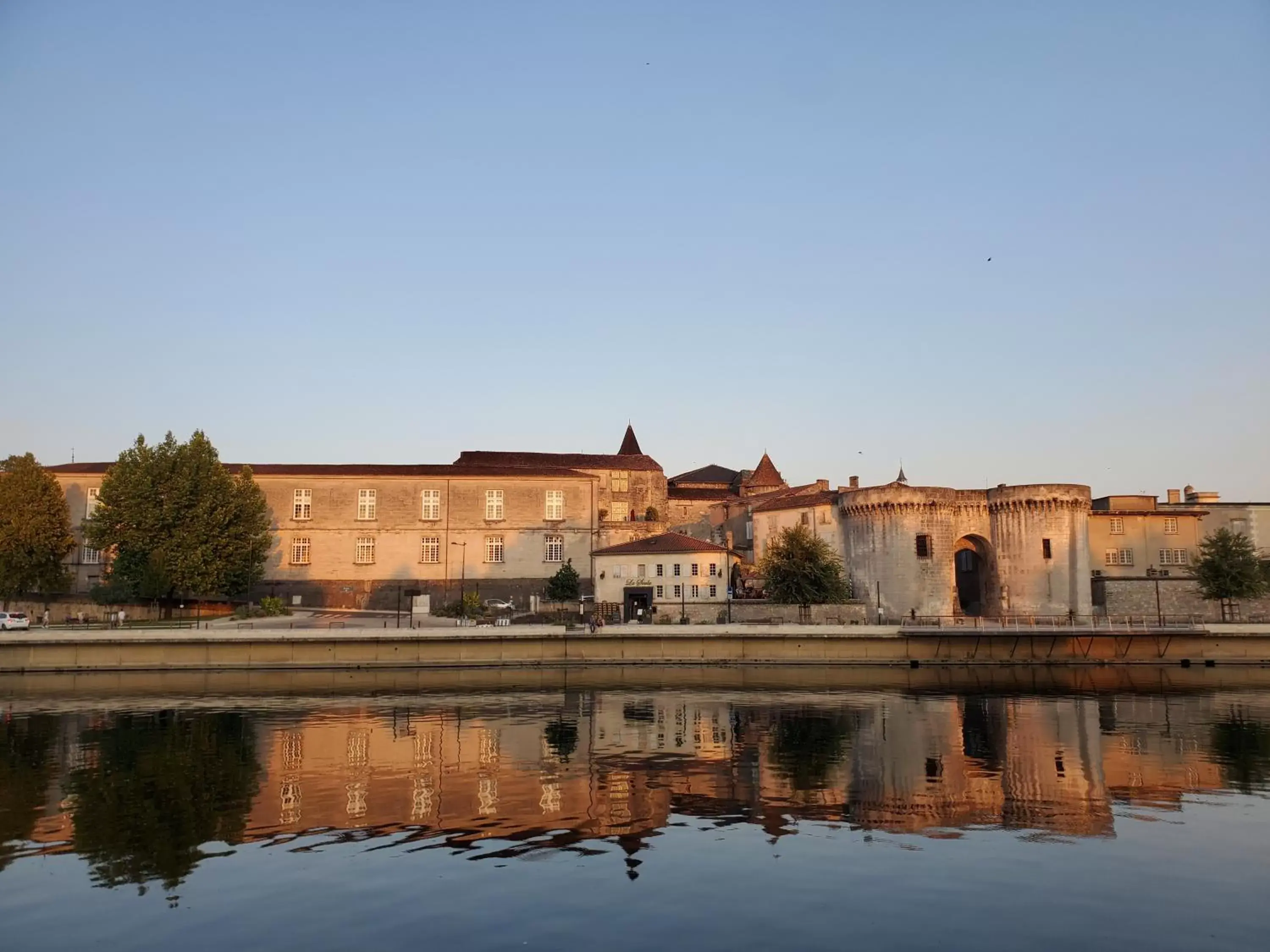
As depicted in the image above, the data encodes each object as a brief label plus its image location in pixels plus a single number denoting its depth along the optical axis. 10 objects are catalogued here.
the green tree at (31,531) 54.97
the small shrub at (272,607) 53.06
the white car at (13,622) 47.84
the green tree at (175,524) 51.94
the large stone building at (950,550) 58.28
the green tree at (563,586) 57.91
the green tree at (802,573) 53.88
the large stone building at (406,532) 60.91
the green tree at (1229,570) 53.44
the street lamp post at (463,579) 59.84
